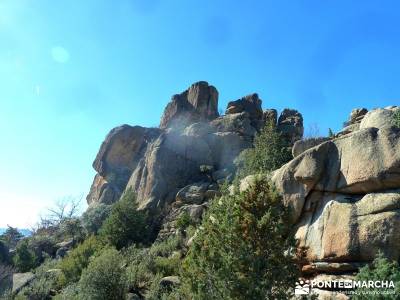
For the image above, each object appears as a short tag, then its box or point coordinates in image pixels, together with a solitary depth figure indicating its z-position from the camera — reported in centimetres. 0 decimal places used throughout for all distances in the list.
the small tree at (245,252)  998
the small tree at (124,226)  2726
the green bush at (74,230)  3472
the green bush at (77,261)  2270
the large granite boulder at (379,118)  1322
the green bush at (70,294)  1671
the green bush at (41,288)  2102
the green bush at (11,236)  5038
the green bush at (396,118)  1221
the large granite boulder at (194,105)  4234
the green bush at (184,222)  2548
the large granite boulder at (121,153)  4481
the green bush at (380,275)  882
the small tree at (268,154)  2275
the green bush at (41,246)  3438
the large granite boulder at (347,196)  1106
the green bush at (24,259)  3055
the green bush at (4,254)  3192
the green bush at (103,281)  1584
